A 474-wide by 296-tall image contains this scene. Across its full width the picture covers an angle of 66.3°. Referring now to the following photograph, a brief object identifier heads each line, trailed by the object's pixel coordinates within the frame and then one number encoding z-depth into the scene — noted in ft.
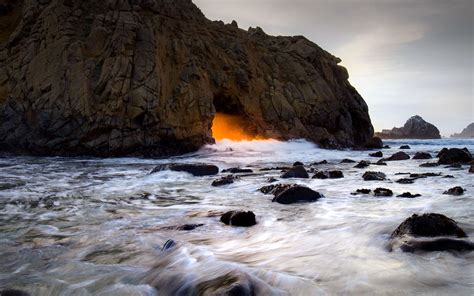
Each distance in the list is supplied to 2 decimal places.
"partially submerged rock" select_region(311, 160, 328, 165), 55.92
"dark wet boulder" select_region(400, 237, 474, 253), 12.59
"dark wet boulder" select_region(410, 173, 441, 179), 33.60
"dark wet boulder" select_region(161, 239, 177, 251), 14.46
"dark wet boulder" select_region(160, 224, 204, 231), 17.49
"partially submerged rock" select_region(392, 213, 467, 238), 13.47
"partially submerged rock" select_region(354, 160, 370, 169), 46.80
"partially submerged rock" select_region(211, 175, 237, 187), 32.40
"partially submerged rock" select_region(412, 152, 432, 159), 59.77
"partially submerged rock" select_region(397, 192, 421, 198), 23.70
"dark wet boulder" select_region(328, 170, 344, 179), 35.99
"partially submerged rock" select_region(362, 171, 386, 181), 33.54
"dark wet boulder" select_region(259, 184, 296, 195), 25.99
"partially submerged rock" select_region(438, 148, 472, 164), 46.16
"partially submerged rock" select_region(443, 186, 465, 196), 23.81
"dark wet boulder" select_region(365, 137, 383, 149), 103.38
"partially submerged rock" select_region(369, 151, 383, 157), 70.79
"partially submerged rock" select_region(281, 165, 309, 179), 36.50
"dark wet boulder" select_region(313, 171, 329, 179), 35.83
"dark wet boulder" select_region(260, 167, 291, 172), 45.71
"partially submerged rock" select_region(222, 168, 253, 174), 42.70
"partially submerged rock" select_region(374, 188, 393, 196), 24.54
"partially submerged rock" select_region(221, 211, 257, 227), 18.04
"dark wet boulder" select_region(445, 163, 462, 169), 40.29
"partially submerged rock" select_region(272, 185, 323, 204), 23.48
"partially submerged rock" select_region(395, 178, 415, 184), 30.57
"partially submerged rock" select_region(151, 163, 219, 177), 40.57
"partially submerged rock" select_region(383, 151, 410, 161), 58.18
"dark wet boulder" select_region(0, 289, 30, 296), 10.21
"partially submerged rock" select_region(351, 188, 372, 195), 26.03
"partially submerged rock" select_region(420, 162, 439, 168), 44.51
